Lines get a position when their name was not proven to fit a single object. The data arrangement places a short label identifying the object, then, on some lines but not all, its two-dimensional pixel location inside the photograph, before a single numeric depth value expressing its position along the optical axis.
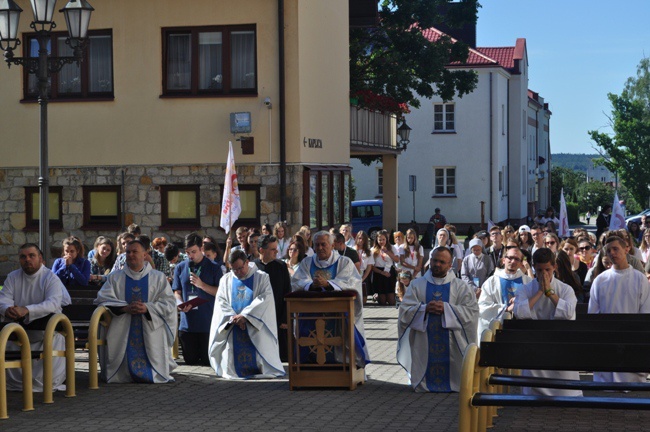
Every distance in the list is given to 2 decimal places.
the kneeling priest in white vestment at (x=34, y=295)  13.27
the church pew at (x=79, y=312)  14.30
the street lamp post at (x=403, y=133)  41.34
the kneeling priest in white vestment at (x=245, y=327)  14.62
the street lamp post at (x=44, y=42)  15.65
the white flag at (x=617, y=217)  24.89
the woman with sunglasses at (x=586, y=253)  16.91
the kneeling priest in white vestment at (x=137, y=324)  14.16
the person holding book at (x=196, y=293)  15.75
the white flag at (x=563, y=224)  27.66
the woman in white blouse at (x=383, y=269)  24.78
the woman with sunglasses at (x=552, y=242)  17.55
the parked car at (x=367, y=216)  49.03
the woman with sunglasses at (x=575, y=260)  16.92
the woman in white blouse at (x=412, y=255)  24.12
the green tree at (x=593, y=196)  96.00
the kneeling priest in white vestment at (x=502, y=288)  13.69
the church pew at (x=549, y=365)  9.23
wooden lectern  13.40
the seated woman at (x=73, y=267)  15.89
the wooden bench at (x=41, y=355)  11.77
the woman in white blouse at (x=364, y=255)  24.14
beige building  26.12
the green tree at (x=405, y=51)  36.97
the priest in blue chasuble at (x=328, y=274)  14.01
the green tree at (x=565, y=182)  93.06
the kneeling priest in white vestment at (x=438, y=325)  13.51
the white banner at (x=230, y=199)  20.84
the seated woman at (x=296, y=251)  17.03
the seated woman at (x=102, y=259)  16.77
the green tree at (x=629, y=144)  77.69
